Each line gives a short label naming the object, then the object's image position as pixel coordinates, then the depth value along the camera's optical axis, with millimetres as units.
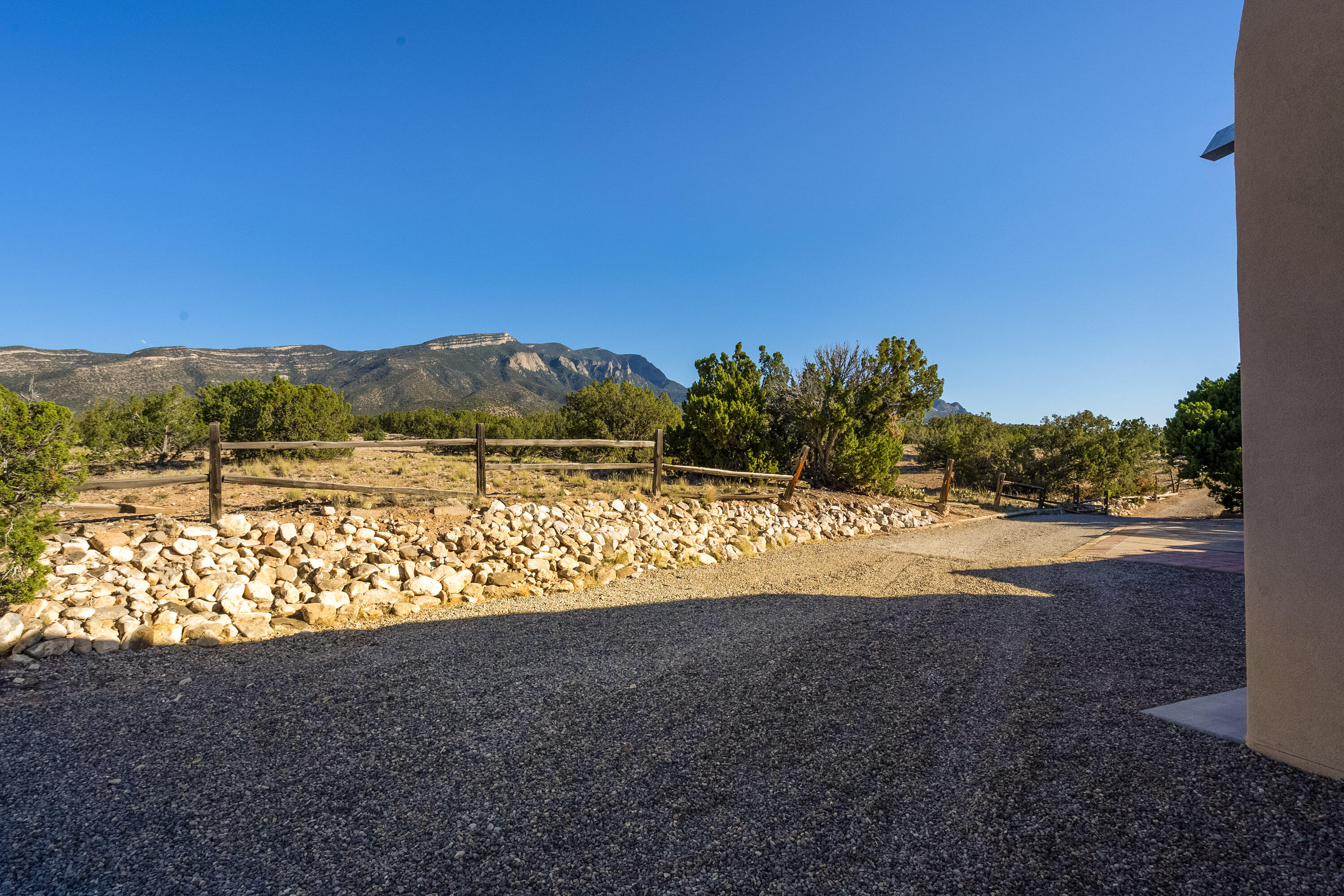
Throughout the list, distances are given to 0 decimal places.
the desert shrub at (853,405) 13375
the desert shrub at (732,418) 12883
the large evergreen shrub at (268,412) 16188
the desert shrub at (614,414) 17609
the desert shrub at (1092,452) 19359
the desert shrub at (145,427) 12898
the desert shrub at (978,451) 21484
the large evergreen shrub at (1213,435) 13398
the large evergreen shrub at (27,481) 4461
